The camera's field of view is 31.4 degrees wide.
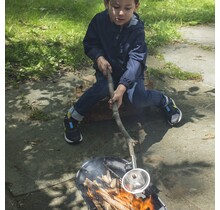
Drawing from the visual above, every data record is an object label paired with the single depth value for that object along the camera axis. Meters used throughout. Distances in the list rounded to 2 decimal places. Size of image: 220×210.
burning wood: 2.91
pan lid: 2.95
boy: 3.85
